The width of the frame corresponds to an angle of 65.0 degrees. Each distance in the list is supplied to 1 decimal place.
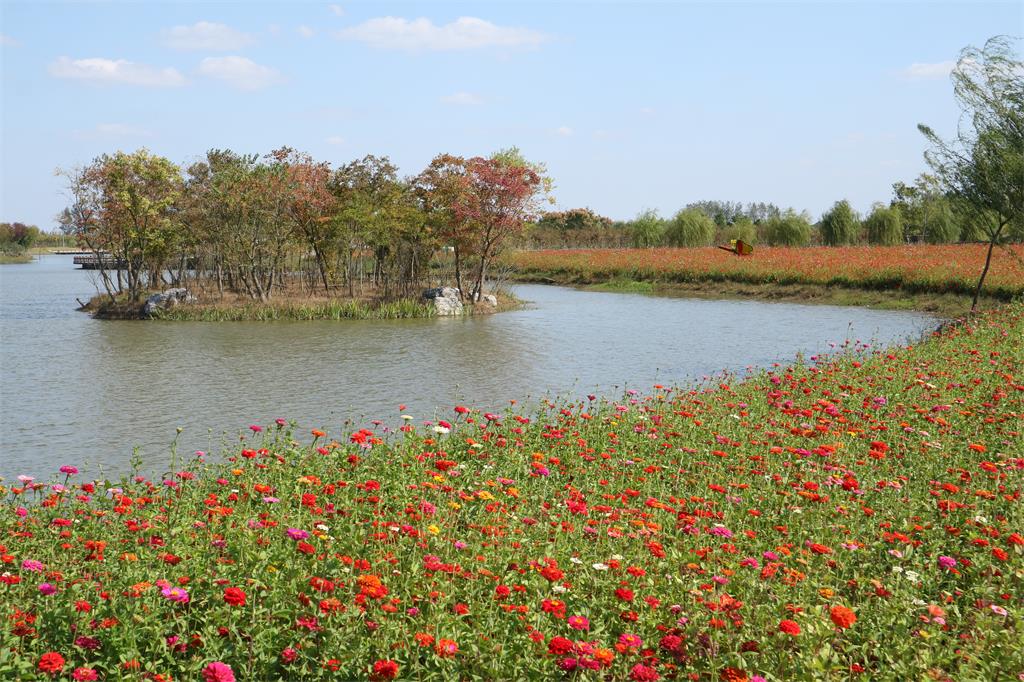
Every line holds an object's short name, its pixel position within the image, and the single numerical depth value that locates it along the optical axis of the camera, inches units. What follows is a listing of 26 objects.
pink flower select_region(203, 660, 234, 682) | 120.1
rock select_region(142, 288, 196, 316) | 1039.0
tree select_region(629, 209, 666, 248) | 2625.5
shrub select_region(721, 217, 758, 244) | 2426.2
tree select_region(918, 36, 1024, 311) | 724.7
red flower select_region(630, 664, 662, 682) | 124.4
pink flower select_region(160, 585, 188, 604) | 135.5
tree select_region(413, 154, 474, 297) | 1154.0
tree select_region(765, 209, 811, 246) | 2277.3
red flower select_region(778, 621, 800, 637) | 128.1
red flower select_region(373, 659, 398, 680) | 121.4
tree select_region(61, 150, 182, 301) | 1055.0
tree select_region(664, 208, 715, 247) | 2459.4
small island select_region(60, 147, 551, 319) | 1063.0
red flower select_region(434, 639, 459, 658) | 128.6
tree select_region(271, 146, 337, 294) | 1113.4
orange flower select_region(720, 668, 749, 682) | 131.8
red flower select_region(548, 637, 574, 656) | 124.9
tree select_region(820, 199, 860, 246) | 2208.4
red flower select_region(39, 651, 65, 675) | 118.7
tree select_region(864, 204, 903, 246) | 2151.8
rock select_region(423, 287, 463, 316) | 1103.6
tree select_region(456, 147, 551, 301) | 1131.9
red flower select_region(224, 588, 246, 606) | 126.7
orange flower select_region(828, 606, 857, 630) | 128.7
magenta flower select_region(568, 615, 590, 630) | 134.2
